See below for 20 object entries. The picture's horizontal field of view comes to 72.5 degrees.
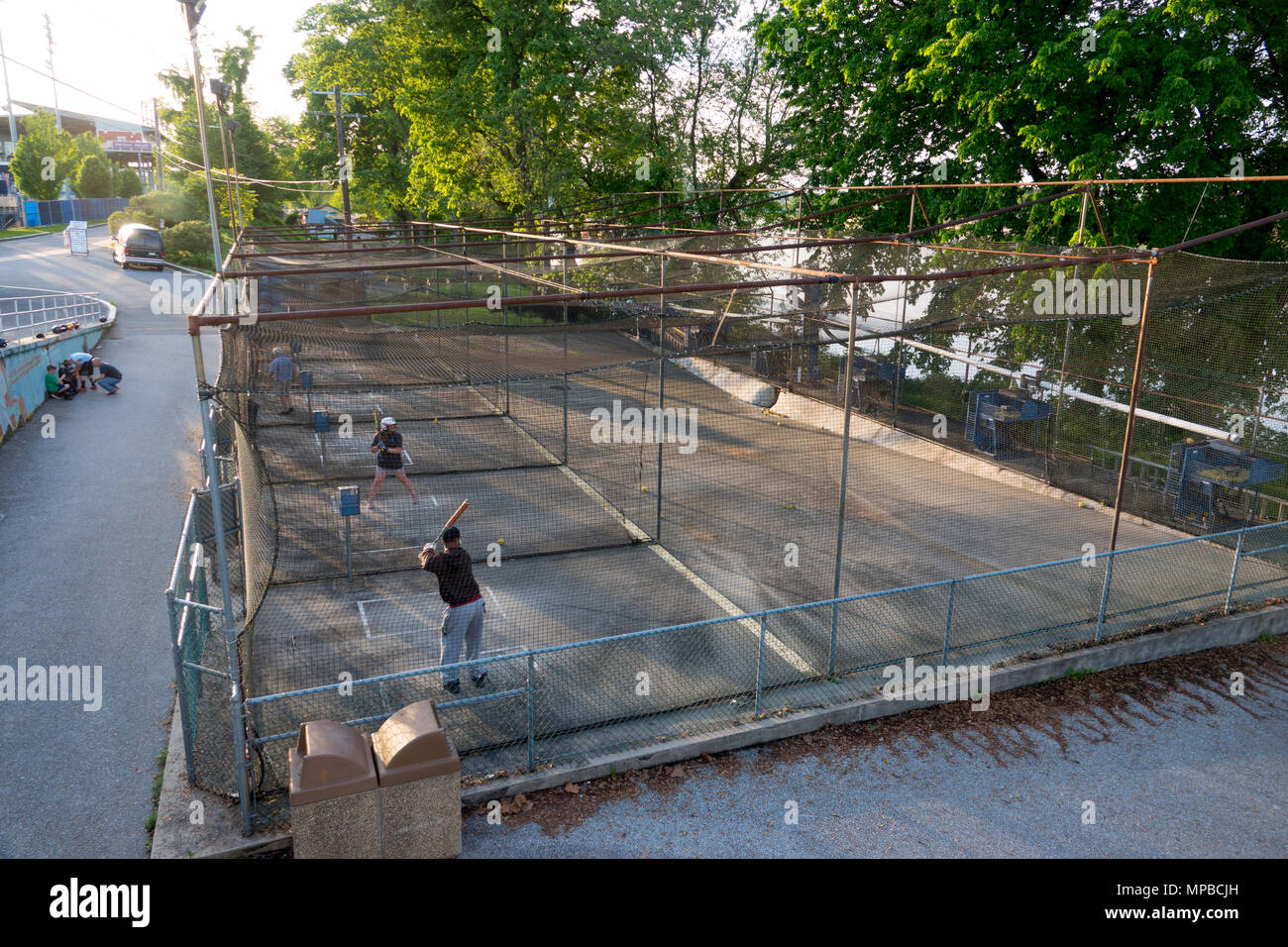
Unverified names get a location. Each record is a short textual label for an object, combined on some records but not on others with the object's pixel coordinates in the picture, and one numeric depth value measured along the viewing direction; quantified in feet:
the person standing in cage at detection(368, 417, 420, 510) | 44.07
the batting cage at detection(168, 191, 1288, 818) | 28.84
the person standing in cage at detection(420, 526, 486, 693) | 27.12
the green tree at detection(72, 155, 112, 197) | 189.25
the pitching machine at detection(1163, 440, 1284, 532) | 39.91
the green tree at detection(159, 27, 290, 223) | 154.92
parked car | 129.59
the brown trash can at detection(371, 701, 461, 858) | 20.02
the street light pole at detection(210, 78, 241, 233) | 49.65
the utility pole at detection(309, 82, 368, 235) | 107.53
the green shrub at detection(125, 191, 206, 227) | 153.99
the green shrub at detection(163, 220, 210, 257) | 139.33
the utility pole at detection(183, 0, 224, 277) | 34.27
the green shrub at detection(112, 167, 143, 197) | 200.54
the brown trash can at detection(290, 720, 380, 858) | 19.31
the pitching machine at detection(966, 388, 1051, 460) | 52.65
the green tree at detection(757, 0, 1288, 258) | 51.31
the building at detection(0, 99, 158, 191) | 260.21
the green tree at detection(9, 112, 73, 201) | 167.94
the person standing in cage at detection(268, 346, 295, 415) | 55.83
